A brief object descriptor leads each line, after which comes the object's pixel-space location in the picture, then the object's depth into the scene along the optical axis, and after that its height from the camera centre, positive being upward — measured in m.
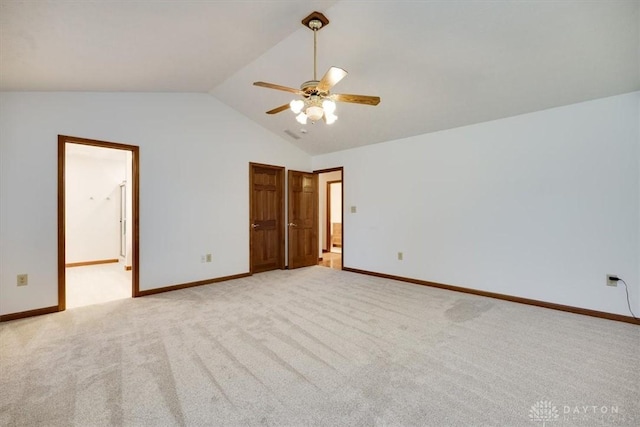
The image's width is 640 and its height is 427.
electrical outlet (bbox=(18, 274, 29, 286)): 3.12 -0.77
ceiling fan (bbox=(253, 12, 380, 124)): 2.40 +1.06
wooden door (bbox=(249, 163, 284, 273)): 5.34 -0.10
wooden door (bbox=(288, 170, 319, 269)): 5.80 -0.14
